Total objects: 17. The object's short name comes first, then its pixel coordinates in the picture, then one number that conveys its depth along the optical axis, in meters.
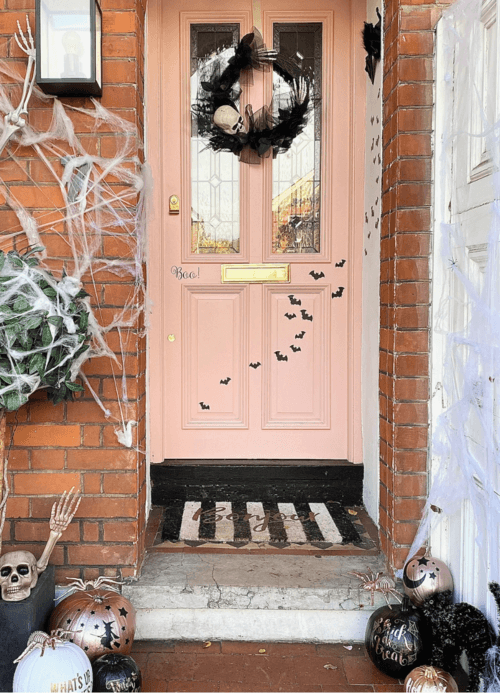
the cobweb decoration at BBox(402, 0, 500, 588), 1.88
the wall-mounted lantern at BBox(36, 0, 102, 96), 2.18
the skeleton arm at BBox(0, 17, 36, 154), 2.28
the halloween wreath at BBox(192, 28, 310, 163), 3.12
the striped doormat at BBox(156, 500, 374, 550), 2.77
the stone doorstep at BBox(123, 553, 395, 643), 2.39
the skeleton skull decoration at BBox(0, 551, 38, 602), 2.06
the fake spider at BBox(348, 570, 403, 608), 2.28
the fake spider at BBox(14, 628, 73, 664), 1.89
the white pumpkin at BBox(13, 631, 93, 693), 1.83
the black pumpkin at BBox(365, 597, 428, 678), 2.11
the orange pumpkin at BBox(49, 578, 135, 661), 2.08
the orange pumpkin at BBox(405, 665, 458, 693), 1.89
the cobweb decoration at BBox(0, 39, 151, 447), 2.34
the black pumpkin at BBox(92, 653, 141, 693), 1.93
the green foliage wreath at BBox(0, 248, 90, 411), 1.93
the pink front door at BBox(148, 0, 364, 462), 3.15
